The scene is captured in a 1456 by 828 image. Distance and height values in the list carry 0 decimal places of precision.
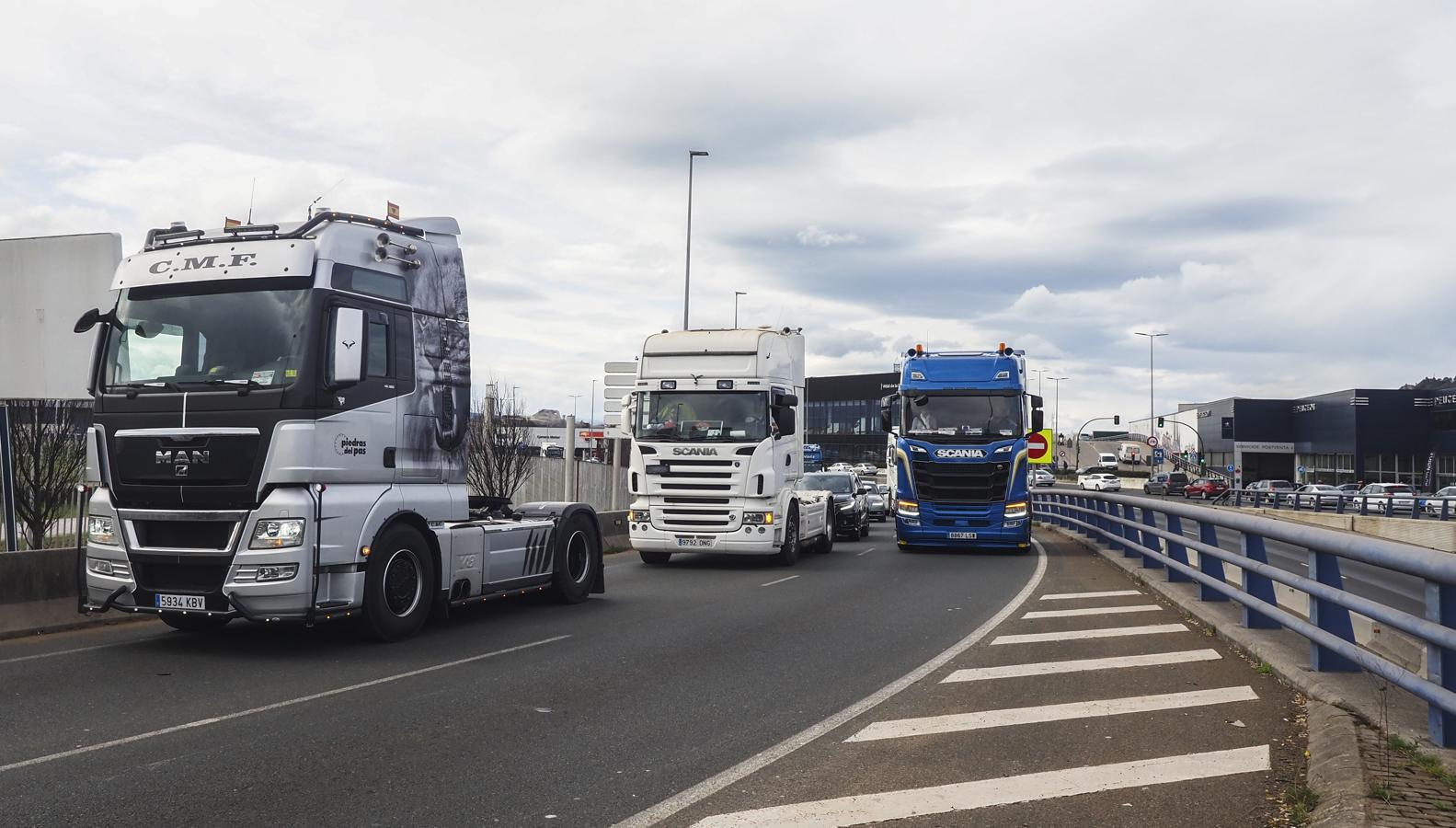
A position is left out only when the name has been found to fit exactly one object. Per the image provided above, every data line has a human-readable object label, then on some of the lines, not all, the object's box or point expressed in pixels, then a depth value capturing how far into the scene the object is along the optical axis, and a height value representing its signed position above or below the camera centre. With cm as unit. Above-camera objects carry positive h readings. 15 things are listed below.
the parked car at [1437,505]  3781 -109
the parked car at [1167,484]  7112 -105
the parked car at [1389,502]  4031 -112
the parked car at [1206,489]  6581 -117
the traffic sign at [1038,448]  2393 +40
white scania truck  1841 +21
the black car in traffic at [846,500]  2848 -95
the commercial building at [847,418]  12256 +484
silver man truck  932 +14
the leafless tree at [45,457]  2506 -24
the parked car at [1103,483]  7388 -108
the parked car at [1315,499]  4612 -120
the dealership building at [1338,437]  8025 +257
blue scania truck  2150 +21
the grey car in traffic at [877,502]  3734 -138
